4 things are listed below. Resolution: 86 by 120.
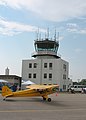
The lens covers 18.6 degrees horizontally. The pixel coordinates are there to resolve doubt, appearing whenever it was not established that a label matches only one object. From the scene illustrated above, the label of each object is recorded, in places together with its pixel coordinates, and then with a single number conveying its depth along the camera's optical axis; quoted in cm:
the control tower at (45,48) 7806
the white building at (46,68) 7419
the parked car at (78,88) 6866
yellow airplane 2844
